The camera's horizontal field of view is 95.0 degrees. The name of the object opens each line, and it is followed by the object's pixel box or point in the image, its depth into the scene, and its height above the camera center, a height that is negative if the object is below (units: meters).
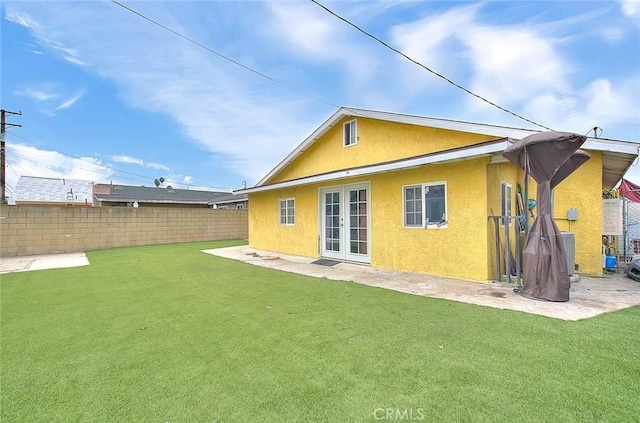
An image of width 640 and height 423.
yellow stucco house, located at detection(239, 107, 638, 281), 5.83 +0.56
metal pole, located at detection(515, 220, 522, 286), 5.26 -0.73
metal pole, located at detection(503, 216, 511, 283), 5.48 -0.70
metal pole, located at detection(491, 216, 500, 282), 5.70 -0.56
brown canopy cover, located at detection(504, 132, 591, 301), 4.40 -0.22
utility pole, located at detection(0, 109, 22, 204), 15.16 +3.47
